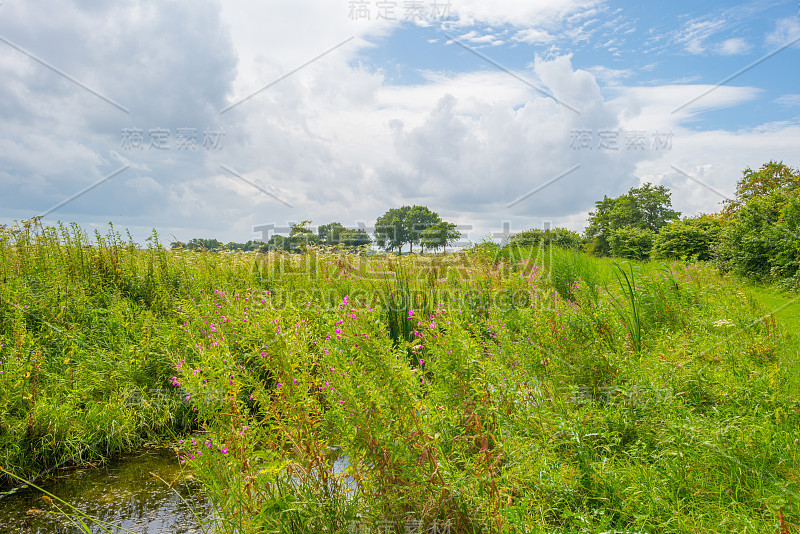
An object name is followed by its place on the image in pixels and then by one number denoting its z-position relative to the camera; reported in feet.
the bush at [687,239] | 58.18
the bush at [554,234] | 101.76
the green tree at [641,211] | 124.06
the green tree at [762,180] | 73.74
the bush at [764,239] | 32.94
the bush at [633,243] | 80.43
